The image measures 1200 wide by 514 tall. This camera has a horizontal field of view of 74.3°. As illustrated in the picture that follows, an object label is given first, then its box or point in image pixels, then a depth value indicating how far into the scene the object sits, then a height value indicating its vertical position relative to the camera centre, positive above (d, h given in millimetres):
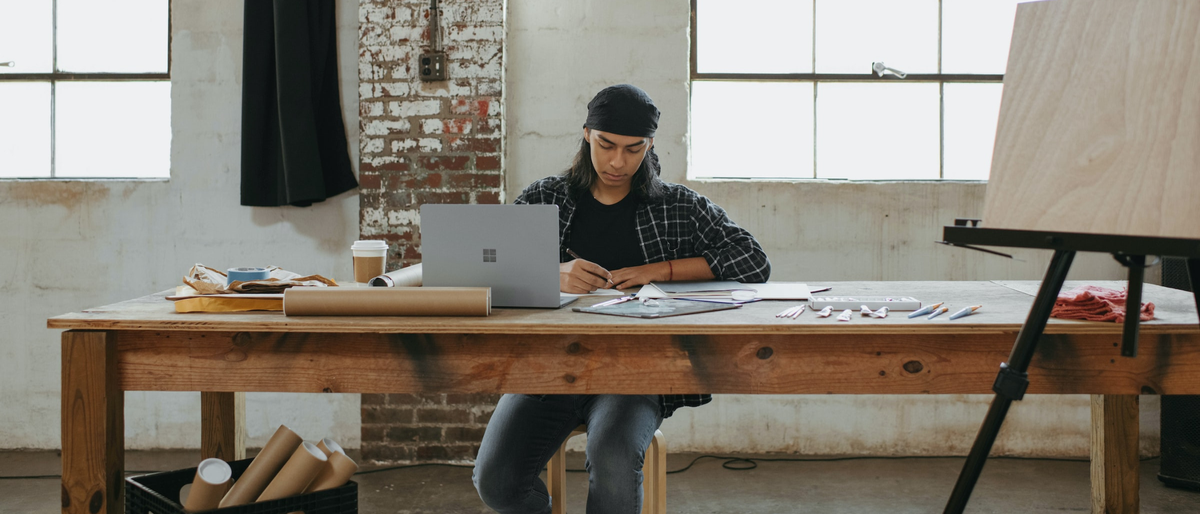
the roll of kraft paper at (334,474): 1554 -471
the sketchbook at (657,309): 1456 -133
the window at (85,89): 3000 +543
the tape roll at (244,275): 1690 -89
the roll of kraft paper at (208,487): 1500 -484
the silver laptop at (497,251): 1463 -27
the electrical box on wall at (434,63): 2719 +596
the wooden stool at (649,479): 1724 -543
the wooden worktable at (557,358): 1357 -210
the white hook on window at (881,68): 2939 +646
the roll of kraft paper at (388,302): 1417 -119
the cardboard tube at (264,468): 1522 -463
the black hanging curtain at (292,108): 2781 +452
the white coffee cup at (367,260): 1812 -57
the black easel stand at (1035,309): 1067 -89
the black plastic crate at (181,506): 1476 -514
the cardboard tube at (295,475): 1511 -463
